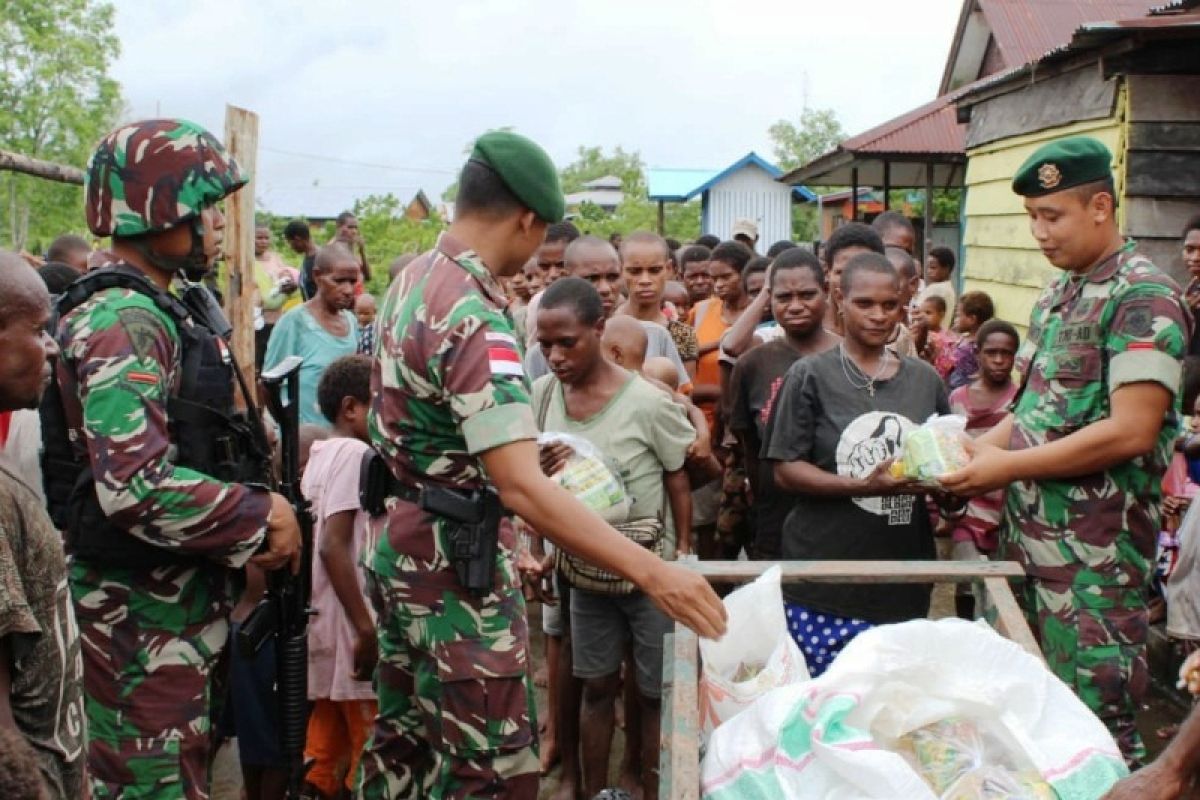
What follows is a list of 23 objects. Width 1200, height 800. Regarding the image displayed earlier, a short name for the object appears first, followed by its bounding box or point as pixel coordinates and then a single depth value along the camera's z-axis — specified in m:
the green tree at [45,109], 35.50
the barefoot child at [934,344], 7.44
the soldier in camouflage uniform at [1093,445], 3.24
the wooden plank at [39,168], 6.43
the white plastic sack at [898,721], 2.26
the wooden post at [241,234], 5.16
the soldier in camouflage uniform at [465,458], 2.82
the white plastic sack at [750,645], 2.75
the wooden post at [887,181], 15.01
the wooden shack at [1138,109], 5.96
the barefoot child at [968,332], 7.00
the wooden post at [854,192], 16.11
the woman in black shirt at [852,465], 3.71
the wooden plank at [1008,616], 2.77
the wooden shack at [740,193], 33.12
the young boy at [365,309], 9.13
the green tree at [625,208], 25.25
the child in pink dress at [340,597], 3.88
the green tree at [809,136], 54.25
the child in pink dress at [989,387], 5.65
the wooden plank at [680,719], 2.22
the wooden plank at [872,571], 3.11
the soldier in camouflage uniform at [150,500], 2.79
